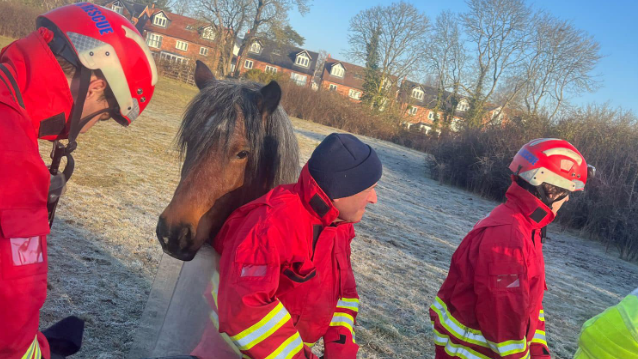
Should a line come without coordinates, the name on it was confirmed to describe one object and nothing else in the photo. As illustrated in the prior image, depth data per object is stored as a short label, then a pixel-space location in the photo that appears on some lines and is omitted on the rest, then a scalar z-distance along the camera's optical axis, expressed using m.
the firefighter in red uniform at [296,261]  1.35
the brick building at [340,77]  54.32
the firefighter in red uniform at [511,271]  2.08
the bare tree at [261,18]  31.72
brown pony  1.85
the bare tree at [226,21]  31.44
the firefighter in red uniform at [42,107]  1.10
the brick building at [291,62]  51.94
